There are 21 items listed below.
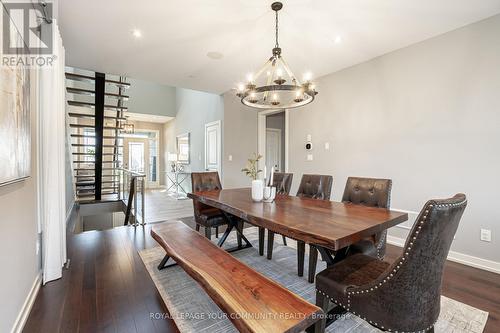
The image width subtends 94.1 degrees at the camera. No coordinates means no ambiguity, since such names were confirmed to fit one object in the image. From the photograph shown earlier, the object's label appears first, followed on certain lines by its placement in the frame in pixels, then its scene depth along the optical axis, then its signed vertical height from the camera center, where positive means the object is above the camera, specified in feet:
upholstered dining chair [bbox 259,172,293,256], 10.78 -0.99
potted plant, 7.65 -0.92
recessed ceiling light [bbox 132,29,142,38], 8.91 +4.95
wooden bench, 3.36 -2.29
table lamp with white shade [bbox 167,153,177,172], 25.71 -0.15
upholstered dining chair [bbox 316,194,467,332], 3.31 -1.83
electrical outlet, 8.18 -2.54
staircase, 13.37 +2.09
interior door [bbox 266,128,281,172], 21.89 +1.36
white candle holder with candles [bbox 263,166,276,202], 7.55 -1.04
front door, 30.35 +0.49
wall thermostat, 14.05 +1.19
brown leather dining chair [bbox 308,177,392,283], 6.33 -1.21
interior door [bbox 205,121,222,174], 18.60 +1.20
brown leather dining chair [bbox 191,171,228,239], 9.17 -2.05
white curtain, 6.87 -0.27
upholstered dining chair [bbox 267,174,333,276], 8.75 -1.09
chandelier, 7.26 +2.40
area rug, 5.25 -3.69
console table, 23.70 -2.45
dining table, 4.42 -1.33
